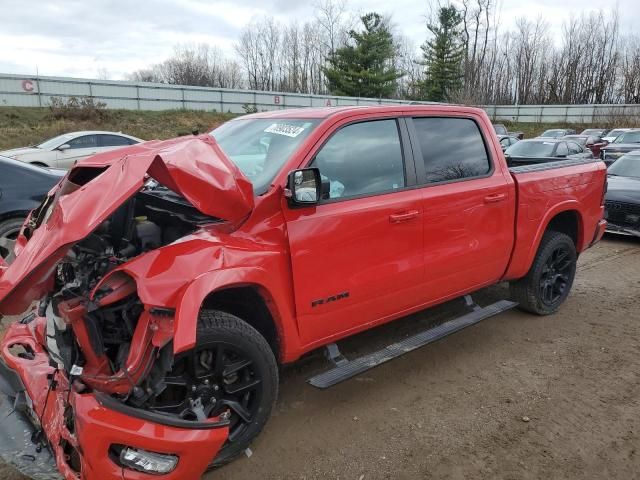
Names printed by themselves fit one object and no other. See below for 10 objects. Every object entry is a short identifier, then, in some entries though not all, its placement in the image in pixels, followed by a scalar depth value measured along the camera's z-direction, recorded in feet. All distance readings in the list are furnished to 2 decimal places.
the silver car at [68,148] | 39.86
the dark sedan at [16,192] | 17.89
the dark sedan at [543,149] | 40.07
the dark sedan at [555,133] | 89.86
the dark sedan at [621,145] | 50.96
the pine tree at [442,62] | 165.27
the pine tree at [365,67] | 146.72
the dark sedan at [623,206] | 25.93
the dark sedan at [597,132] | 93.35
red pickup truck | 7.52
